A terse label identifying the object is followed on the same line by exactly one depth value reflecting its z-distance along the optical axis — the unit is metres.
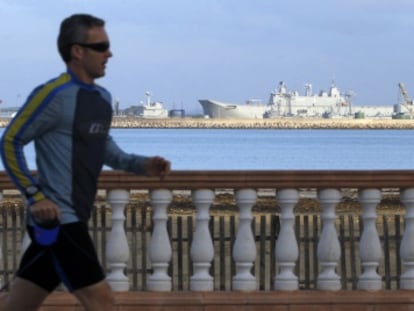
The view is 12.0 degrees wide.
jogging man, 7.99
